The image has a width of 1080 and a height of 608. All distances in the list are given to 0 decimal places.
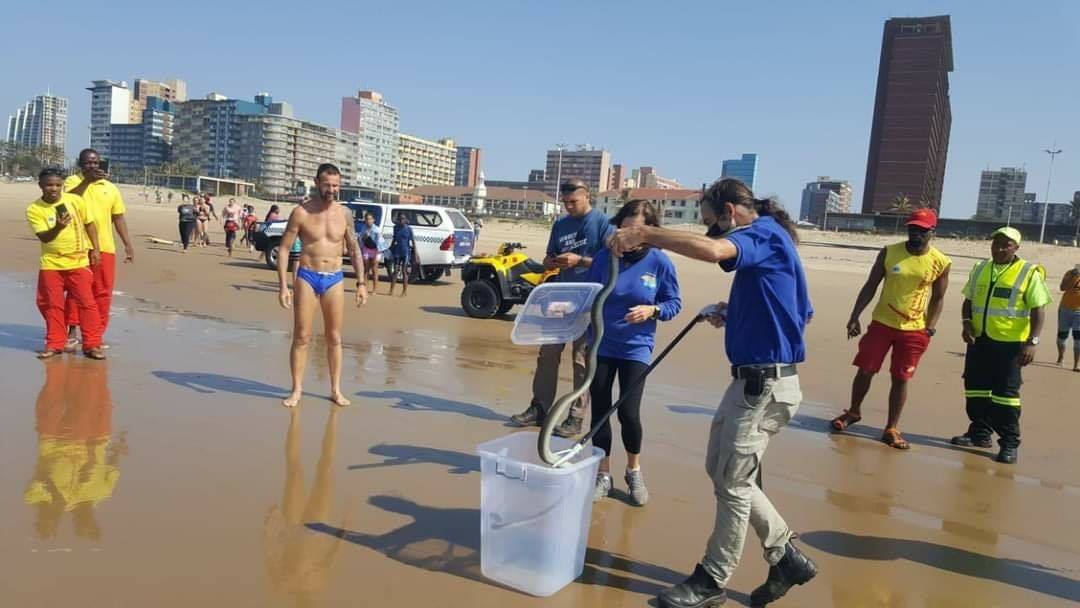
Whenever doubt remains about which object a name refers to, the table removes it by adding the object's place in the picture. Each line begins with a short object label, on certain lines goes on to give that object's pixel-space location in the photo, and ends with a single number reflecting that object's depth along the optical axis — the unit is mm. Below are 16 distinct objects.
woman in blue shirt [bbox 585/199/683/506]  4012
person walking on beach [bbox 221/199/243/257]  20273
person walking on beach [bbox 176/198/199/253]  19734
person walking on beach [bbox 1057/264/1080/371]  10281
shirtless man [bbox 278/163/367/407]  5469
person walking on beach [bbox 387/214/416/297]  14094
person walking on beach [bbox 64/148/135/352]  6504
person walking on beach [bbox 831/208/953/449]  5656
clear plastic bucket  2873
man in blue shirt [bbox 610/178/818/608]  2932
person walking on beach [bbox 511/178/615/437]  4965
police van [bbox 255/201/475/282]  16062
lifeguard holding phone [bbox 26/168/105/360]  6172
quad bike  11820
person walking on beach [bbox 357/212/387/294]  14055
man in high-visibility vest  5660
